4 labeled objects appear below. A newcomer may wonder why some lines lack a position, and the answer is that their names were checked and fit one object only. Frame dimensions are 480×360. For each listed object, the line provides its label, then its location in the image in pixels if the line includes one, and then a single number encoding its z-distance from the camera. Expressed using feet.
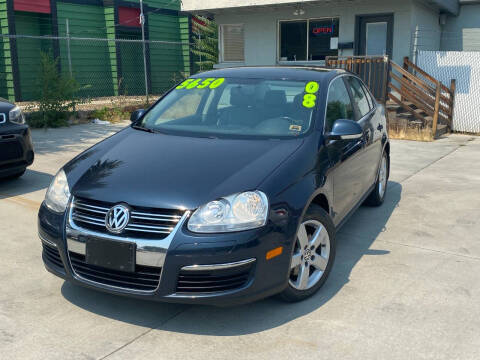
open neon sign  46.37
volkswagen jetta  9.95
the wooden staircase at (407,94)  38.24
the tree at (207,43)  61.51
